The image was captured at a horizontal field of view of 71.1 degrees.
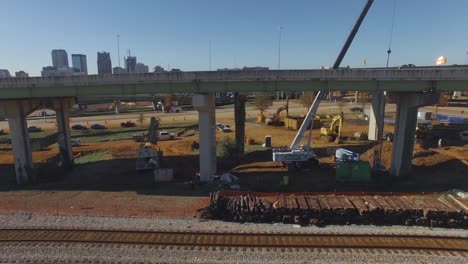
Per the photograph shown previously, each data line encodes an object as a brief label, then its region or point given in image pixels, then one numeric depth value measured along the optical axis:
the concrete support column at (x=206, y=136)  28.48
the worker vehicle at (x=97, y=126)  66.00
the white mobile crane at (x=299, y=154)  30.05
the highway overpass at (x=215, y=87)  26.44
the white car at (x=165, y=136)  52.63
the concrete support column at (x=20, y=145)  30.58
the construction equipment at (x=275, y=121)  62.41
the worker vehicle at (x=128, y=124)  68.43
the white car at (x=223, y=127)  57.88
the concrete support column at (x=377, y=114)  37.31
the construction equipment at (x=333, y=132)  45.72
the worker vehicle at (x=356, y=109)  84.50
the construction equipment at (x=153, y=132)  33.70
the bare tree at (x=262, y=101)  76.81
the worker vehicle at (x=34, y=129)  63.54
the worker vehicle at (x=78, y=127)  65.50
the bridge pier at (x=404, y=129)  28.34
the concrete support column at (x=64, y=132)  35.22
